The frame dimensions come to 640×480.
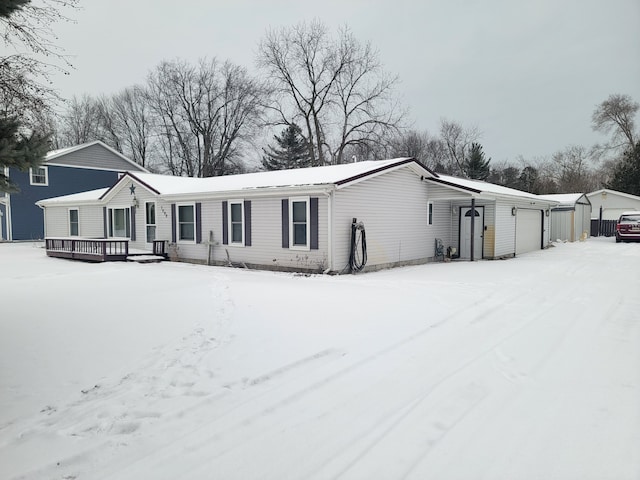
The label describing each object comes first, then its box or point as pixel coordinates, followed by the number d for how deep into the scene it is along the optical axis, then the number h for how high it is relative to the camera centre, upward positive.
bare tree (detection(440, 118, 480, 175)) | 49.06 +8.78
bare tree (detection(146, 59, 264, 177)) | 40.84 +10.82
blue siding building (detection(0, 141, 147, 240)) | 26.66 +2.59
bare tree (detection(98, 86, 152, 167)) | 43.00 +9.85
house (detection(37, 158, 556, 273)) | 12.62 +0.08
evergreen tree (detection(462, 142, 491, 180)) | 44.25 +5.48
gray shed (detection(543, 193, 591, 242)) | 27.69 -0.11
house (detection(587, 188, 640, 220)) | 33.21 +0.99
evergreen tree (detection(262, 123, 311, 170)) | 41.80 +6.56
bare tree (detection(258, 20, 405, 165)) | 34.34 +11.18
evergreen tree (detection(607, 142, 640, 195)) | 34.12 +3.33
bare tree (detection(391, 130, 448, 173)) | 46.44 +7.79
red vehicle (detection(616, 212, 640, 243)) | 25.84 -0.68
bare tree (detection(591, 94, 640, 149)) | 40.69 +9.44
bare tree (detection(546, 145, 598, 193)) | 47.09 +5.70
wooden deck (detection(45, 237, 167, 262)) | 16.58 -1.23
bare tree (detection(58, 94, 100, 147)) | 39.47 +9.22
